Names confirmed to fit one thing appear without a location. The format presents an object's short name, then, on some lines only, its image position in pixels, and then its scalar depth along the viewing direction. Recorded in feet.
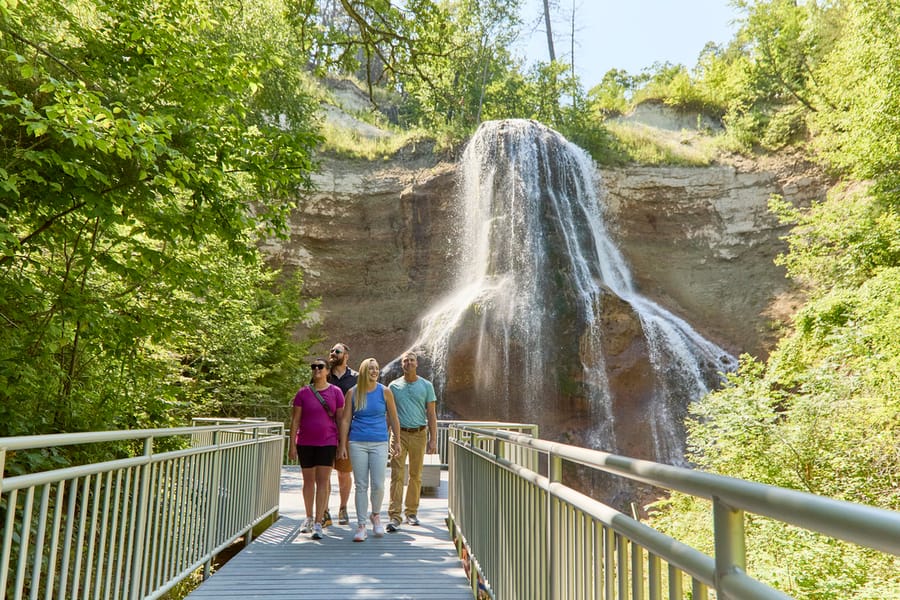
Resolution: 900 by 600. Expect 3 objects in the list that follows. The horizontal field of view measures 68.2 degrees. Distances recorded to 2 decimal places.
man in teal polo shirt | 25.68
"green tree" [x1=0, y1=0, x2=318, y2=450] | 19.48
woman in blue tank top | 22.82
